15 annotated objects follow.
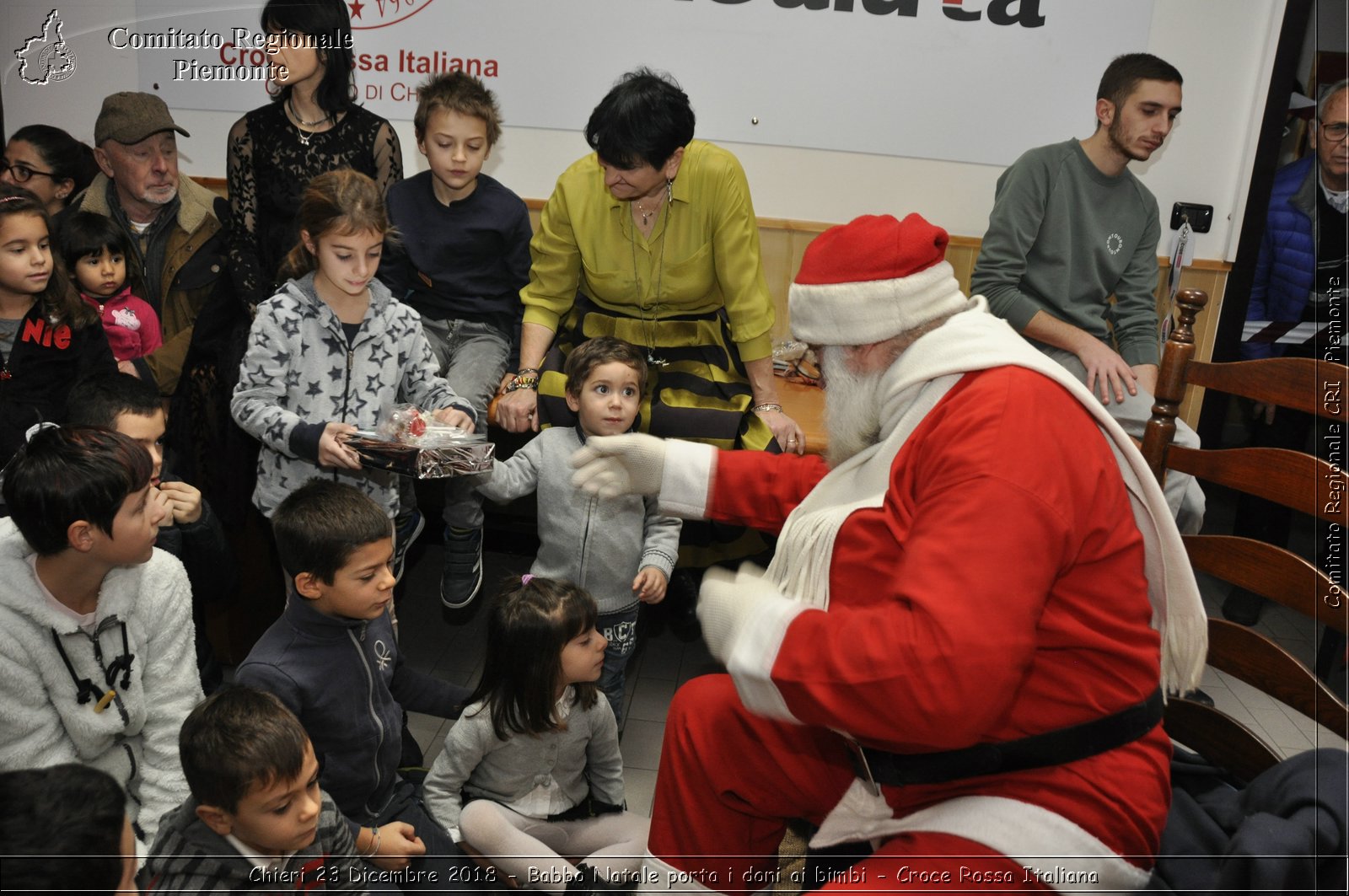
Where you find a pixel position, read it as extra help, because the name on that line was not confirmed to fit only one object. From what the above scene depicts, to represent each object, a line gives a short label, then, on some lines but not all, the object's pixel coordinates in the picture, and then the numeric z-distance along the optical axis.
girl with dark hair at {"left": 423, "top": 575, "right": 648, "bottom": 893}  2.36
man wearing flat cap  3.48
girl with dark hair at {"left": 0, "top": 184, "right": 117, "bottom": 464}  2.77
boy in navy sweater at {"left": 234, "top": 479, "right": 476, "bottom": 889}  2.18
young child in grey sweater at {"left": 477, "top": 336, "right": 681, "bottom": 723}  2.91
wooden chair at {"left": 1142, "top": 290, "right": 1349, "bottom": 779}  1.78
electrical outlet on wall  4.17
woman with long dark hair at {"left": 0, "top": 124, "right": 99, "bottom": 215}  3.77
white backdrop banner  4.03
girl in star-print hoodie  2.78
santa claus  1.51
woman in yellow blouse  3.22
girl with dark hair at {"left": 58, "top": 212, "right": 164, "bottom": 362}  3.18
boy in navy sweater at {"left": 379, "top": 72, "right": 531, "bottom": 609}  3.26
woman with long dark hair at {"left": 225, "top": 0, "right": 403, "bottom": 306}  3.37
